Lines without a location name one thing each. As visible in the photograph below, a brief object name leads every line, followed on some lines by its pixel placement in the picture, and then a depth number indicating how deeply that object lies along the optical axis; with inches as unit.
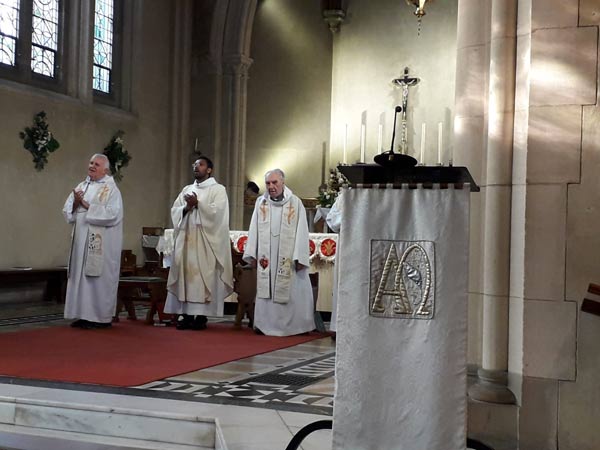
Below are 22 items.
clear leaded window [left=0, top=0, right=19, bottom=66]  423.8
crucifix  542.2
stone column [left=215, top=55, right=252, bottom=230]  567.8
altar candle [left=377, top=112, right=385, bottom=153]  528.5
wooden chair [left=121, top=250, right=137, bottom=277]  463.5
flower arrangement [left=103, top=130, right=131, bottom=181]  495.8
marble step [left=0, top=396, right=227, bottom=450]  167.3
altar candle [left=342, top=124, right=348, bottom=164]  533.6
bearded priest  338.3
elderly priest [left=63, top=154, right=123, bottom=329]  331.3
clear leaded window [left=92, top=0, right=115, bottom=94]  507.2
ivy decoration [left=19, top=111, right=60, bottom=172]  429.7
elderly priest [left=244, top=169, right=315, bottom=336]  329.4
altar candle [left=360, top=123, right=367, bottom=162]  477.9
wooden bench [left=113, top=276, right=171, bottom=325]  348.8
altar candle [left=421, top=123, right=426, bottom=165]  463.5
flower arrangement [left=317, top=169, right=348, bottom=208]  427.5
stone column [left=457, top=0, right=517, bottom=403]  155.3
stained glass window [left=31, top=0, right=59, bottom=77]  448.8
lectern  118.6
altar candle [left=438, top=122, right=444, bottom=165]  474.7
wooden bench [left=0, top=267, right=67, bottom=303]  397.1
